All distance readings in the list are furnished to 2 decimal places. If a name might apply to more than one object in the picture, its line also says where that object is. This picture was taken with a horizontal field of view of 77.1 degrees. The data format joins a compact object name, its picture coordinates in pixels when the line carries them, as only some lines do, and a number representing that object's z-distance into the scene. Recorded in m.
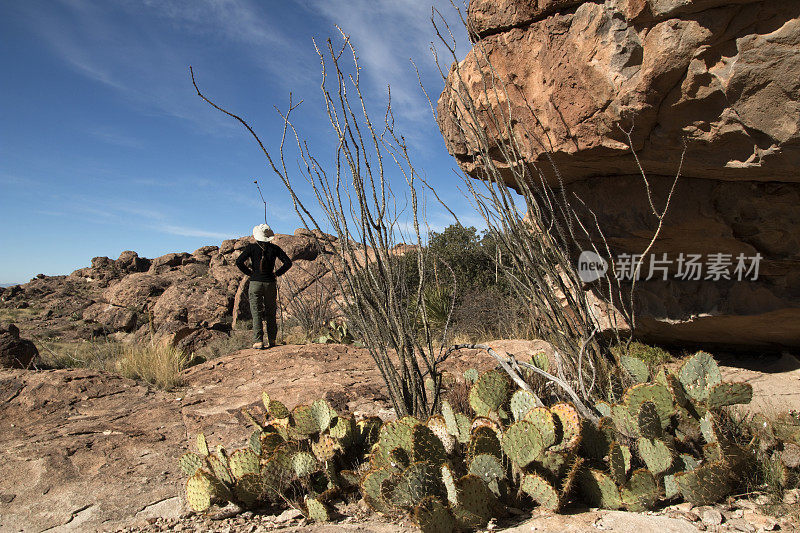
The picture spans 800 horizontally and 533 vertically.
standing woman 7.38
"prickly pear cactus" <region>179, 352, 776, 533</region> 2.25
